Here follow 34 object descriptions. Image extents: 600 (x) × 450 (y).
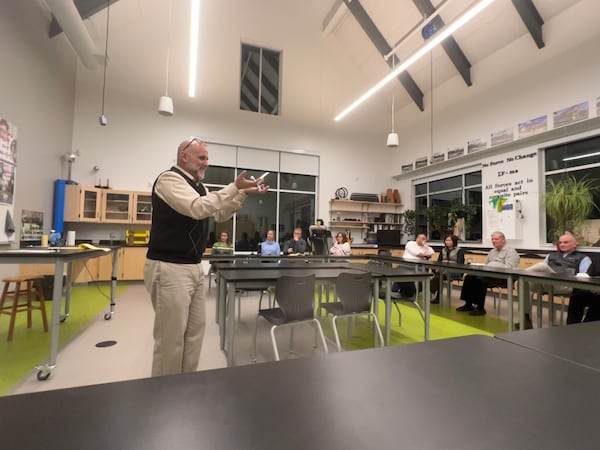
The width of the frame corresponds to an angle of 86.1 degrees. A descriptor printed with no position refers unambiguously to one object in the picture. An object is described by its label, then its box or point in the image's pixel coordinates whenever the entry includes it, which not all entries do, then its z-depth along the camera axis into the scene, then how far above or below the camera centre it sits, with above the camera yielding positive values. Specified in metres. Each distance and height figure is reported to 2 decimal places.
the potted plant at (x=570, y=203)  4.49 +0.53
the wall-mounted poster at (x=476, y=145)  6.12 +1.82
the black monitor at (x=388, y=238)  7.66 -0.04
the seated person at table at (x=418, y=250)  5.11 -0.21
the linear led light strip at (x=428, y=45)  3.16 +2.28
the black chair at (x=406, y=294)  3.10 -0.58
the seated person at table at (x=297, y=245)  6.20 -0.21
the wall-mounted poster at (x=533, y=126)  5.07 +1.84
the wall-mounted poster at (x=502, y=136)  5.60 +1.83
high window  7.03 +3.52
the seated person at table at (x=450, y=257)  5.08 -0.31
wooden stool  2.83 -0.62
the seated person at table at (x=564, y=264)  3.44 -0.27
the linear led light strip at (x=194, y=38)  3.32 +2.33
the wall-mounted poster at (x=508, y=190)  5.41 +0.88
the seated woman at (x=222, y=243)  5.57 -0.20
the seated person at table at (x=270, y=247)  5.79 -0.25
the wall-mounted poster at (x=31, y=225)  4.45 +0.04
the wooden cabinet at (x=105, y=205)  5.76 +0.46
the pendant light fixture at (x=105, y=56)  5.10 +3.02
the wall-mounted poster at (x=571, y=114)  4.57 +1.85
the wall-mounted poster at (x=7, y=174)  3.78 +0.65
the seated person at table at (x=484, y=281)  4.37 -0.59
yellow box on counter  6.16 -0.13
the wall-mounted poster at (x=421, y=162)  7.57 +1.79
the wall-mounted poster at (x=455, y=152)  6.59 +1.79
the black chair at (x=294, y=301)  2.25 -0.48
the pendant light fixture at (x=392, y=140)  5.36 +1.61
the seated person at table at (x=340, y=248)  6.00 -0.25
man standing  1.51 -0.14
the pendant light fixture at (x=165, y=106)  4.51 +1.77
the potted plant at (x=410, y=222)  7.82 +0.36
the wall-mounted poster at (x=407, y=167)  8.00 +1.75
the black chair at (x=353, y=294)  2.49 -0.47
